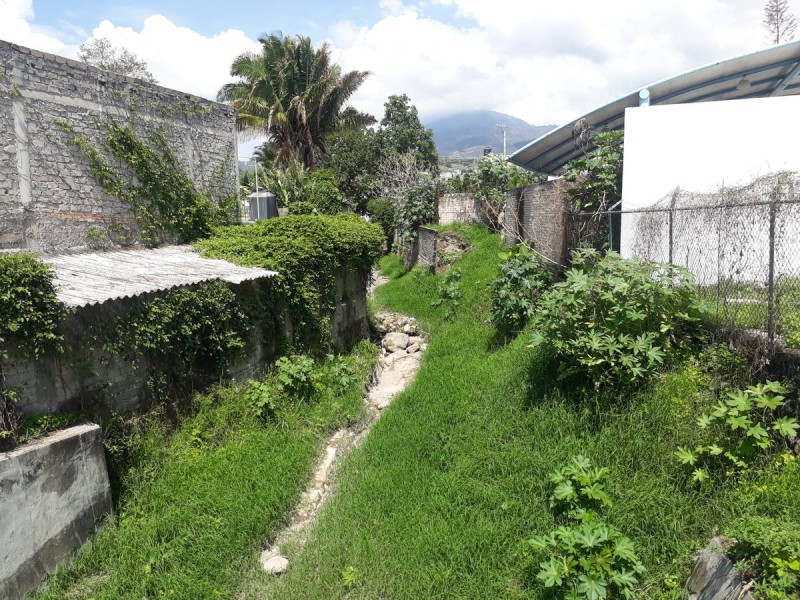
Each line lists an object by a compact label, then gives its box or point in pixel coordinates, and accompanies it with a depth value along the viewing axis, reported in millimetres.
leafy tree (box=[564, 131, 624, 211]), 8188
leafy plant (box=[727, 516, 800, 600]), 3018
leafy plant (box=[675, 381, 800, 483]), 4254
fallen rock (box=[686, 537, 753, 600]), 3287
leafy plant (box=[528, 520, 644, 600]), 3885
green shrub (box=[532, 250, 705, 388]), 5371
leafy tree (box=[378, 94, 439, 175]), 27484
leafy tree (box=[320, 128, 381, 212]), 25602
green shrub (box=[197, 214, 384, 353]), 9073
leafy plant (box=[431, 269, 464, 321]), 12555
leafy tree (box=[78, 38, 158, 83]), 24359
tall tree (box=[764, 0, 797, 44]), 22531
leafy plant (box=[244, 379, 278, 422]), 7586
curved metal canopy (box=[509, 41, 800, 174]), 7973
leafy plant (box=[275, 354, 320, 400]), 8398
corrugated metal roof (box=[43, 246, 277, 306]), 5852
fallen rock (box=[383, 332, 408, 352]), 12352
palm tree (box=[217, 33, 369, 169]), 22064
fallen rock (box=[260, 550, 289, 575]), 5141
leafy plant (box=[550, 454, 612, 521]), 4586
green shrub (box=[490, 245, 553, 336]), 9227
